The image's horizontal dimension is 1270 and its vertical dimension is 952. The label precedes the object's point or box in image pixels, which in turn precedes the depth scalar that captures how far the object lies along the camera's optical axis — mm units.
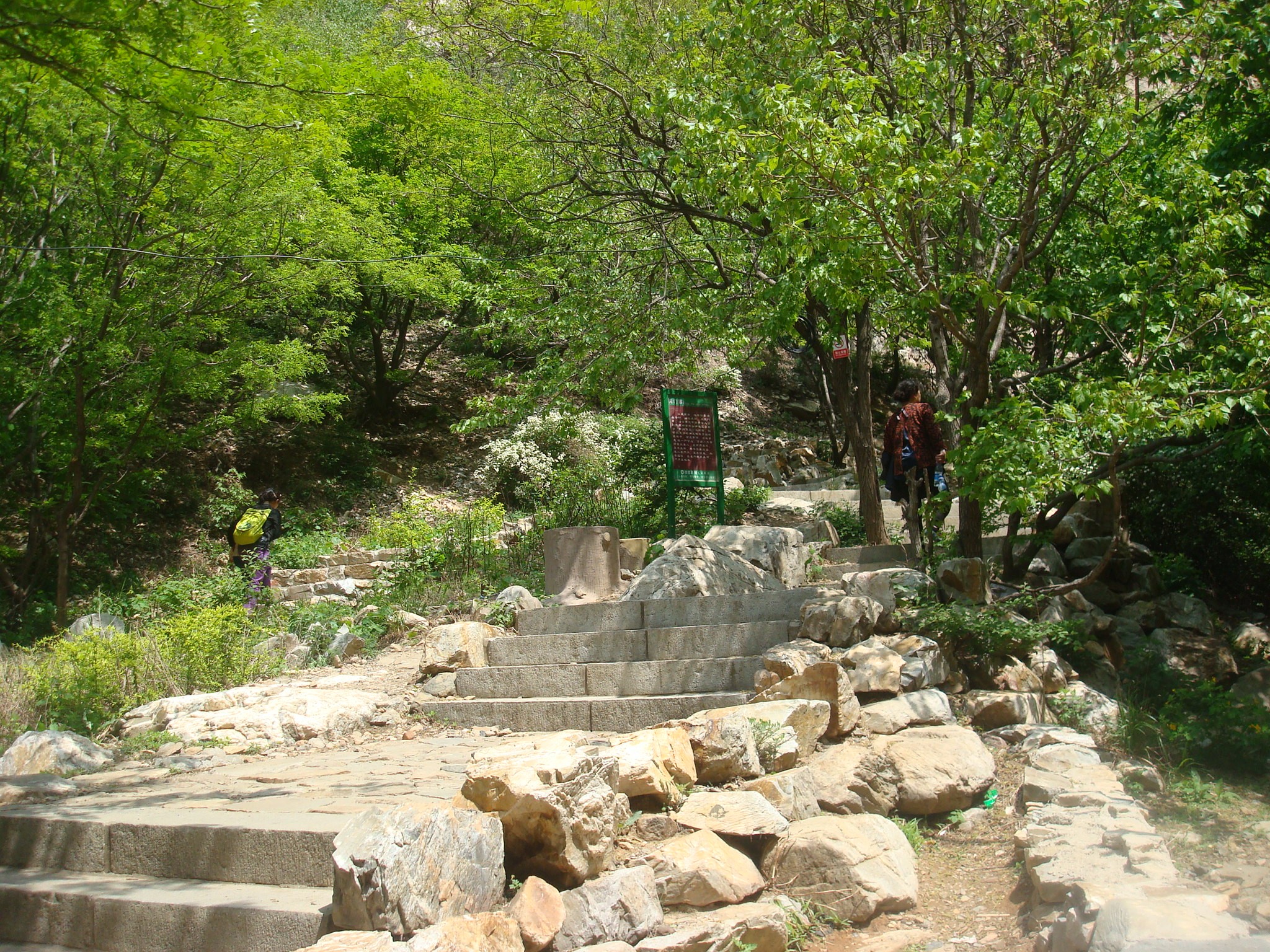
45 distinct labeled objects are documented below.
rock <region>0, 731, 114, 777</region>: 5461
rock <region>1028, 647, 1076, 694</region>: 6594
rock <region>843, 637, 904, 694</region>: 6074
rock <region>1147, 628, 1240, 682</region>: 7914
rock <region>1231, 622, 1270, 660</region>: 8586
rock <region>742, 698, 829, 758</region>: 5293
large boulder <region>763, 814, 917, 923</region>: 3992
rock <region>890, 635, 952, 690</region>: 6223
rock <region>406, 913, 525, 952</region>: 2971
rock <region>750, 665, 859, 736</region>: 5676
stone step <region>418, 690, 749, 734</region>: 6207
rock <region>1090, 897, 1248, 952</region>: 2873
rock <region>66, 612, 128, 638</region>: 9647
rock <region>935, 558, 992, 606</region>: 7496
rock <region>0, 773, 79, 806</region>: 4781
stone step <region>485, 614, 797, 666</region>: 6988
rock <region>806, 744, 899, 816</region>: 4863
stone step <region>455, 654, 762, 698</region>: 6578
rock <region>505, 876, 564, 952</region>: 3311
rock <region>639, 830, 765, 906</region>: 3785
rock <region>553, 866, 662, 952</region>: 3402
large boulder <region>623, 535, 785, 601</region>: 8094
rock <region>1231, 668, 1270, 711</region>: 6855
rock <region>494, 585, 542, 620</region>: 8891
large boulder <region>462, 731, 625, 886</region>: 3658
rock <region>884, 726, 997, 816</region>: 5027
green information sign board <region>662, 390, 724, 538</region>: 10570
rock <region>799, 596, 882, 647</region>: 6566
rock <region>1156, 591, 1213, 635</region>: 8945
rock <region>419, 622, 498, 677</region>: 7738
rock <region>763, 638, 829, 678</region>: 5902
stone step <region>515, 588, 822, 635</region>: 7387
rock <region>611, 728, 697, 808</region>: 4355
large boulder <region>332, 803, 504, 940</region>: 3072
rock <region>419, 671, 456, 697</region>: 7500
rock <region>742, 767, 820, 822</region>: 4656
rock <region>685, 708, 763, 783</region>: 4863
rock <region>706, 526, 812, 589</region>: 8891
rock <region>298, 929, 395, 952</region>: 2879
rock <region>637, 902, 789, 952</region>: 3359
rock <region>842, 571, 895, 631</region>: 6797
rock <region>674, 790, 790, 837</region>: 4250
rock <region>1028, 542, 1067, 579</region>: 9758
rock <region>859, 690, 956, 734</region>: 5883
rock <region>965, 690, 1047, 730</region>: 6121
